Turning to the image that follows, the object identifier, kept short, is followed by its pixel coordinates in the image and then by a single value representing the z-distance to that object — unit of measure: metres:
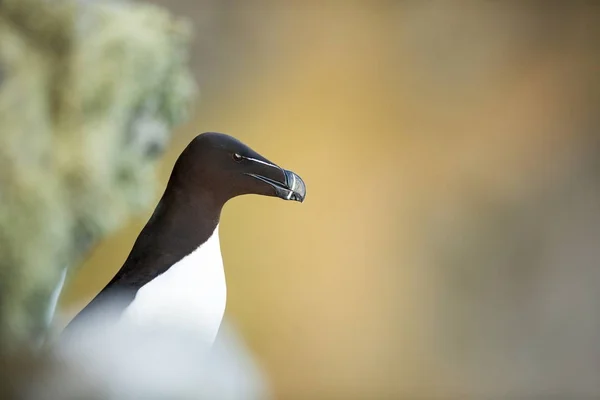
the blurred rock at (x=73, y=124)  5.44
